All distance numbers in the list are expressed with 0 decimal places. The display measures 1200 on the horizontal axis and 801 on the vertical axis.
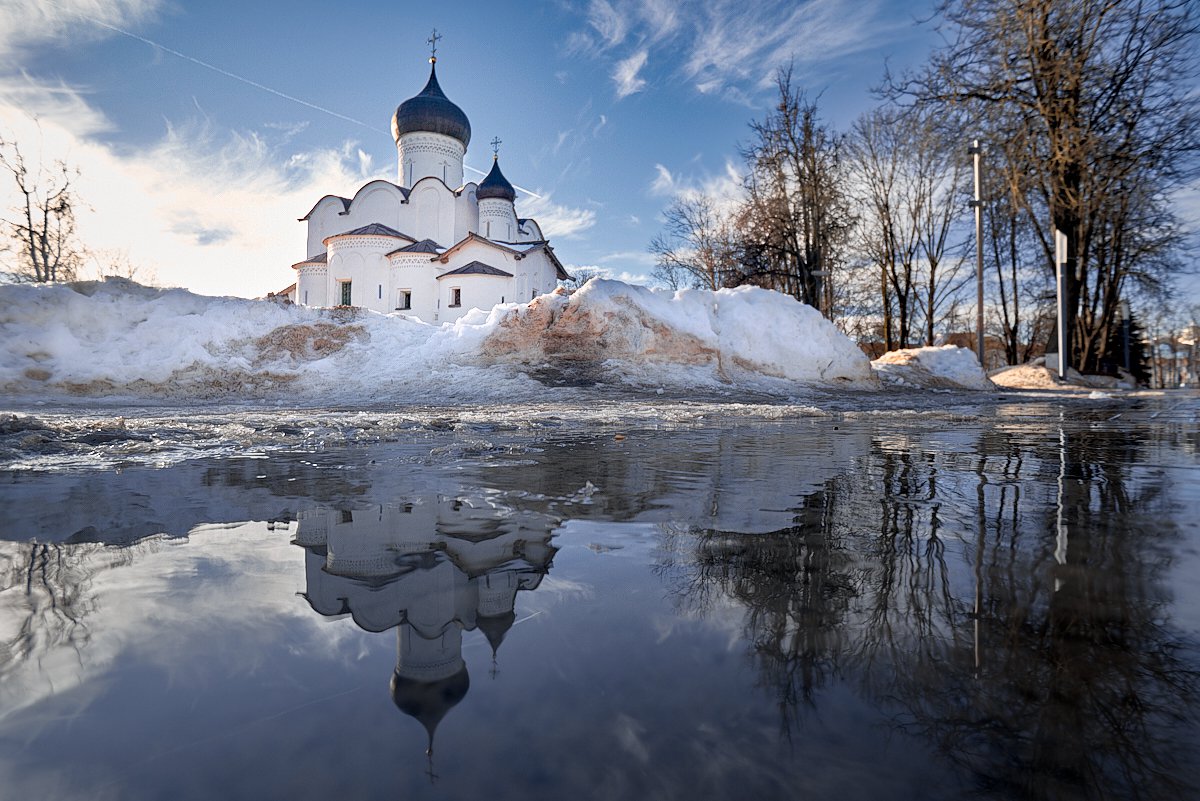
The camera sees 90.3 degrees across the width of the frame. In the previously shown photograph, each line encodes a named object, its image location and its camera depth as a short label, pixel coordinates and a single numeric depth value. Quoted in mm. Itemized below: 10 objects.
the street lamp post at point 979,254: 16375
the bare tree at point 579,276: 42750
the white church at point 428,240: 31312
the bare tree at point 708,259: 24545
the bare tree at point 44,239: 26391
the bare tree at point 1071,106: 15016
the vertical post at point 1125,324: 24758
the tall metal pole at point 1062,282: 15219
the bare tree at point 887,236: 22516
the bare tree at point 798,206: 20500
